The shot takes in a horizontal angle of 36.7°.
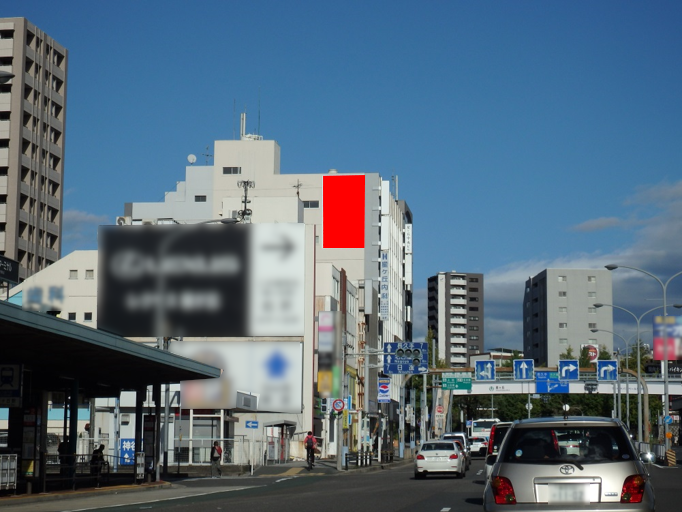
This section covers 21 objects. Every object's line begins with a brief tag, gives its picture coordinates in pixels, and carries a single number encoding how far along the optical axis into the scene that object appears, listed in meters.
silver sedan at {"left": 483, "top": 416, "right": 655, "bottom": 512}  11.21
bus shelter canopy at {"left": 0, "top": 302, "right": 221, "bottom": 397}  23.08
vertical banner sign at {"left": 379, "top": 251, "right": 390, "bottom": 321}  102.94
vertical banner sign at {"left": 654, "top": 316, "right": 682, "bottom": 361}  56.41
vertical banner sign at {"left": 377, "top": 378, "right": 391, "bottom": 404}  56.32
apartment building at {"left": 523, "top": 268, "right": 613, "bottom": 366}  151.62
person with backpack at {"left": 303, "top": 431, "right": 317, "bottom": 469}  48.24
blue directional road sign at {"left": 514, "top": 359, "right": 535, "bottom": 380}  78.75
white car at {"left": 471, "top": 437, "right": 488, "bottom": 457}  68.00
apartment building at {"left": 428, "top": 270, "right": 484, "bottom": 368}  197.50
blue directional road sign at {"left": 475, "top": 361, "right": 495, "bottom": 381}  81.69
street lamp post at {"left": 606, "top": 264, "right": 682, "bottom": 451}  54.66
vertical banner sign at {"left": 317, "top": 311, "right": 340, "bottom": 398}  69.12
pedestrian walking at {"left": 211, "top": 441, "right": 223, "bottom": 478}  42.75
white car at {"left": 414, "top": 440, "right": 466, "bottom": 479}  37.81
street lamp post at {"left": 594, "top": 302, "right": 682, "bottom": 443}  74.00
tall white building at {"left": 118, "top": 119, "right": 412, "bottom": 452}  96.62
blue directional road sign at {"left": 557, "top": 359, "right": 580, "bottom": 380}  80.81
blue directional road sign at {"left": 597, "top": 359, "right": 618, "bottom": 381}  80.38
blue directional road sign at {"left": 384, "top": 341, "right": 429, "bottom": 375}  56.26
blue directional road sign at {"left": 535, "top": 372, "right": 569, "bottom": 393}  83.25
